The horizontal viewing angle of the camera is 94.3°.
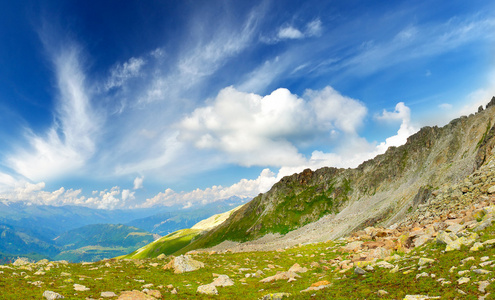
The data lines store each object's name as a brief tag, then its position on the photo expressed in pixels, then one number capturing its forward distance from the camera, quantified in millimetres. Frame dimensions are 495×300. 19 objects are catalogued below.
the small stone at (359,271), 20192
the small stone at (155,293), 21531
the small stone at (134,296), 20031
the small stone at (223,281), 26675
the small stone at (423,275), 15367
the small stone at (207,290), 23594
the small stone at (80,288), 21641
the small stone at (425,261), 17219
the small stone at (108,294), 20448
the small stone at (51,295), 18502
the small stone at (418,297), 12218
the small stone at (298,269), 30603
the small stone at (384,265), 19633
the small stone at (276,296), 18539
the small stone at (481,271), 12570
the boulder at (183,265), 33281
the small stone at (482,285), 11398
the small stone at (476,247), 16030
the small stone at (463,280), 12583
